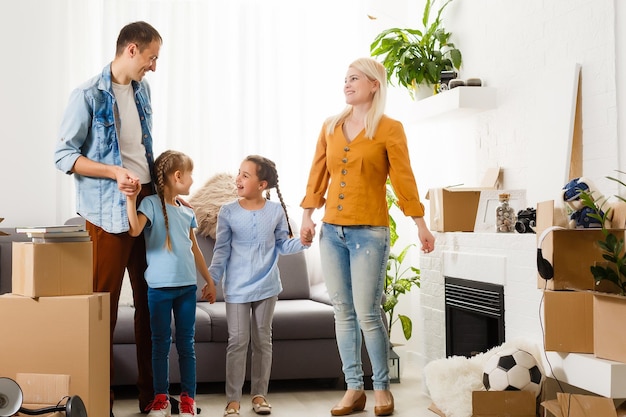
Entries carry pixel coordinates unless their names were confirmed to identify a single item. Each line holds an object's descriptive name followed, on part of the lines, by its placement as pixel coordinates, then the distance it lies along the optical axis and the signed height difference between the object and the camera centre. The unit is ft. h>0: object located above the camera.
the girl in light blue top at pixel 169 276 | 9.95 -0.66
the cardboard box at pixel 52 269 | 8.46 -0.49
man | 9.48 +0.96
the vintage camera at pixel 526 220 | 10.49 +0.04
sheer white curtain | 15.83 +3.21
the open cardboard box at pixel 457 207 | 11.91 +0.25
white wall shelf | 12.50 +1.98
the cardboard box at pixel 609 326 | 8.04 -1.08
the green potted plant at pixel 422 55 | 13.74 +2.98
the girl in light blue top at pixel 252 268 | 10.76 -0.61
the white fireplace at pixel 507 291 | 8.34 -0.96
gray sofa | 11.94 -1.91
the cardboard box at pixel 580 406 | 7.89 -1.90
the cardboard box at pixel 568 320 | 8.67 -1.08
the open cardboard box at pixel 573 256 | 8.86 -0.37
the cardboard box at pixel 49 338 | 8.42 -1.23
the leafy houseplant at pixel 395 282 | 14.43 -1.12
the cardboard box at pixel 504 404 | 9.23 -2.13
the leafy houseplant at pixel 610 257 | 8.25 -0.36
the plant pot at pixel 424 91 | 13.97 +2.37
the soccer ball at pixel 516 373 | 9.28 -1.78
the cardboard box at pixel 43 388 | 8.27 -1.73
